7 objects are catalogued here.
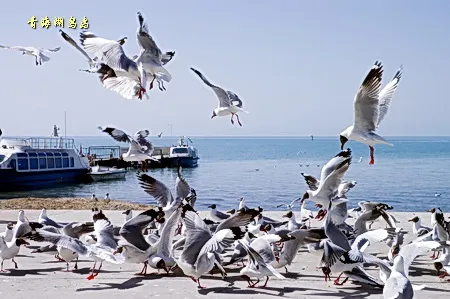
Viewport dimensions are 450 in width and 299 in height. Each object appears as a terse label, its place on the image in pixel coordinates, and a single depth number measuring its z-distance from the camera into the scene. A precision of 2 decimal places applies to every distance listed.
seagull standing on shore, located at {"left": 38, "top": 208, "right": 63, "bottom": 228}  10.70
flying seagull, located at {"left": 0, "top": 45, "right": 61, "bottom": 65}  11.28
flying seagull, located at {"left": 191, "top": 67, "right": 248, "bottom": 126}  10.79
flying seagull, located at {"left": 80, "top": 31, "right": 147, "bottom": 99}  7.96
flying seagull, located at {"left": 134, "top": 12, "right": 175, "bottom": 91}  8.37
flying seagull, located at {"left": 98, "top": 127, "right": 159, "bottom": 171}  11.62
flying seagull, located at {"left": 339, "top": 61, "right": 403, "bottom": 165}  9.21
